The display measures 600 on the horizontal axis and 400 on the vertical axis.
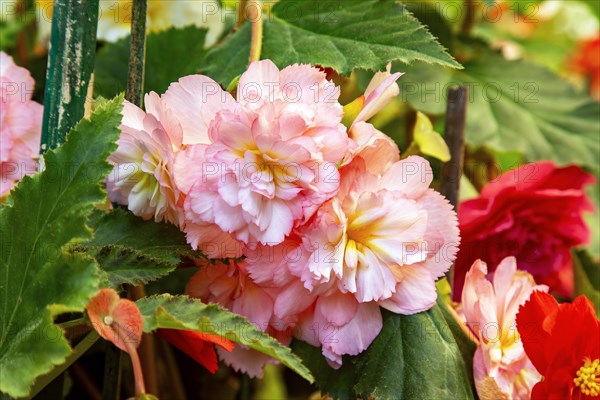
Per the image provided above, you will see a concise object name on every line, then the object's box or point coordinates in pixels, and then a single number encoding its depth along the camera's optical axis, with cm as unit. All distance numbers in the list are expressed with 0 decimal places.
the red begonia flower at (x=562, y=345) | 85
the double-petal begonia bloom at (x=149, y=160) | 84
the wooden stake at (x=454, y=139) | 96
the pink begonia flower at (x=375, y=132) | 85
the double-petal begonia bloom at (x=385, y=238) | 84
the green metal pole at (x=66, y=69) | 87
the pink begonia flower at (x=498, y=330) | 87
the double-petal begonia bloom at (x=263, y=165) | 82
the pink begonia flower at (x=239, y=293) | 87
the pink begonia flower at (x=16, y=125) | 90
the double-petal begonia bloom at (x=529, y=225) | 97
